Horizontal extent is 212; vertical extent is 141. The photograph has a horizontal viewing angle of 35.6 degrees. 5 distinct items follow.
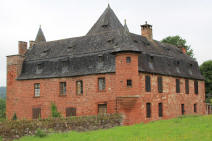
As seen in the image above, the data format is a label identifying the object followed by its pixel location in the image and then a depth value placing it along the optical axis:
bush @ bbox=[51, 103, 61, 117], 34.35
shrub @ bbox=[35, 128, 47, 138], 21.44
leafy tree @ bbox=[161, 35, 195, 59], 58.94
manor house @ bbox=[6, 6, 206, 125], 31.06
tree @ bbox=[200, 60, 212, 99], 53.88
